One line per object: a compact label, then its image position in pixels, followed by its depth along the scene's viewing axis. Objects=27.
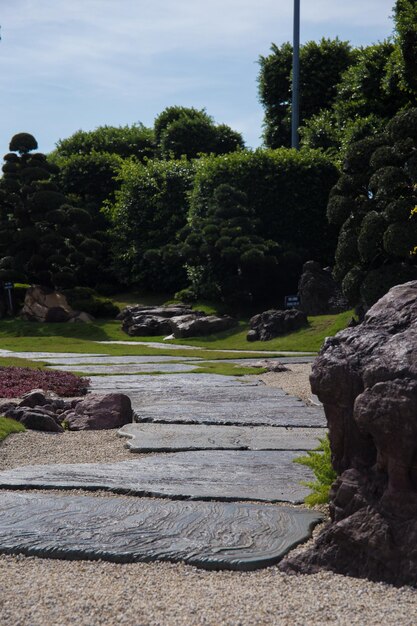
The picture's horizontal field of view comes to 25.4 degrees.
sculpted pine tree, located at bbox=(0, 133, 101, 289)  33.22
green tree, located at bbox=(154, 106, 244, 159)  44.97
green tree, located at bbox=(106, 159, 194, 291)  37.31
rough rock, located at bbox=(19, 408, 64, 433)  8.59
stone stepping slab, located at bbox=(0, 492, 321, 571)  4.20
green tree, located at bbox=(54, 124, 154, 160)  49.62
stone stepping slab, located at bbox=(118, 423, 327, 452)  7.12
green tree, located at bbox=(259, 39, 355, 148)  41.19
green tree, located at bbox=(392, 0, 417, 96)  27.08
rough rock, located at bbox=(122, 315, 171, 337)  28.58
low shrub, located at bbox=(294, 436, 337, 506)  4.87
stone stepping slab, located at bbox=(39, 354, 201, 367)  17.14
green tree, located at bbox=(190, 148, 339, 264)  32.25
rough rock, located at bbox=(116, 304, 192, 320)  29.97
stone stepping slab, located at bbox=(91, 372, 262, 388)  11.66
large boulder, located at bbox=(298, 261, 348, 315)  27.47
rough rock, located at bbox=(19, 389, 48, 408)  9.62
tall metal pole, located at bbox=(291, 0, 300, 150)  35.34
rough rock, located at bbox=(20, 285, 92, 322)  31.05
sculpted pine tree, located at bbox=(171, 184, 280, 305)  29.56
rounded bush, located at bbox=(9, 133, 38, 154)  33.50
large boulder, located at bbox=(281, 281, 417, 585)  3.86
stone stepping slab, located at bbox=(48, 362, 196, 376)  14.73
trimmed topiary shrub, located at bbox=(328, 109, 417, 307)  21.22
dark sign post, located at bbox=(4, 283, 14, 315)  32.97
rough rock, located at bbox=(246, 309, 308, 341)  24.73
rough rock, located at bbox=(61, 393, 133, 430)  8.73
